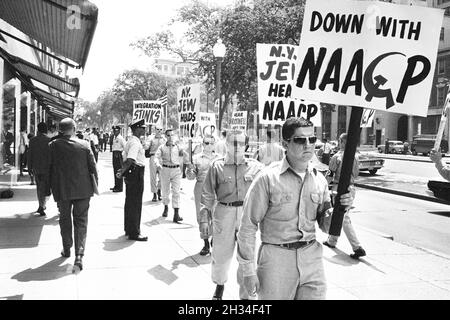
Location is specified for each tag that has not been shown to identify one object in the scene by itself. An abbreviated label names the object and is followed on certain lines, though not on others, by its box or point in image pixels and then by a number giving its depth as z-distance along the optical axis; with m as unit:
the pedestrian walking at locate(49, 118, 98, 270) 6.05
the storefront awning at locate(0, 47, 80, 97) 9.73
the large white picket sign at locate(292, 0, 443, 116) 3.38
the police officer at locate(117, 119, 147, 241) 7.61
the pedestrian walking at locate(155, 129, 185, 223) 9.71
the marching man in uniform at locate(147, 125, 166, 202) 12.29
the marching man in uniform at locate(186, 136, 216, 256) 7.41
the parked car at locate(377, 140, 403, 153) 44.75
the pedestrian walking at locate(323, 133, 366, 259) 6.77
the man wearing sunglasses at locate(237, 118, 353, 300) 3.06
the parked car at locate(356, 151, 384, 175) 20.94
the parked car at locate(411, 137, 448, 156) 40.62
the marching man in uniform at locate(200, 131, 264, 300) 4.94
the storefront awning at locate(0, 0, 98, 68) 6.80
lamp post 14.38
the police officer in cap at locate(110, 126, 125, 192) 14.66
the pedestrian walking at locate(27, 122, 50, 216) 9.50
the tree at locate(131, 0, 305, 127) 20.09
